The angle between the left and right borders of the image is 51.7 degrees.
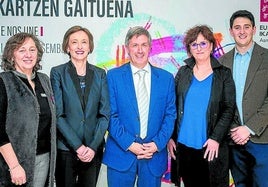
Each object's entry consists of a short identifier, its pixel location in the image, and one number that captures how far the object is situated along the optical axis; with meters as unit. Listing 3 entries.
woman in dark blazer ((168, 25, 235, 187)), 1.81
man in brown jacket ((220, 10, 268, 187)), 1.89
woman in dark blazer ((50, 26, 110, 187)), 1.78
